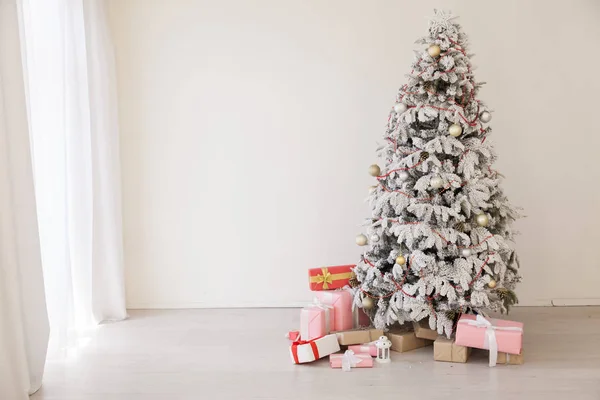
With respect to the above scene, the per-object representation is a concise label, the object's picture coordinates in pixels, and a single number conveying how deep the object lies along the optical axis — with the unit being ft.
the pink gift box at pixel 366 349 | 9.31
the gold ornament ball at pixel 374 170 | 10.12
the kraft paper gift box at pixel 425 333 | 9.62
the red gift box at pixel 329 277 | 10.46
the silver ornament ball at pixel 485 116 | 9.61
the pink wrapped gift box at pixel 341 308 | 10.12
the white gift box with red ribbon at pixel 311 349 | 9.00
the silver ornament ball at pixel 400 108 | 9.69
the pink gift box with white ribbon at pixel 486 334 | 8.81
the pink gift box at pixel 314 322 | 9.73
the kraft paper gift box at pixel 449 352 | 9.05
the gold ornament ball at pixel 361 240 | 10.02
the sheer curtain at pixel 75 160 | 9.45
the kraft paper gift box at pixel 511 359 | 8.93
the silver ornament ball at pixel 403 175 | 9.62
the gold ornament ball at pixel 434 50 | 9.46
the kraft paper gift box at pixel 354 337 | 9.56
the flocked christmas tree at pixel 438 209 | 9.25
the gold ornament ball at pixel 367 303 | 9.70
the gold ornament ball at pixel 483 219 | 9.36
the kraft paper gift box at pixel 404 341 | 9.58
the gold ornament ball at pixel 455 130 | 9.34
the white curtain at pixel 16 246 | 7.50
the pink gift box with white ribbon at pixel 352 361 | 8.90
